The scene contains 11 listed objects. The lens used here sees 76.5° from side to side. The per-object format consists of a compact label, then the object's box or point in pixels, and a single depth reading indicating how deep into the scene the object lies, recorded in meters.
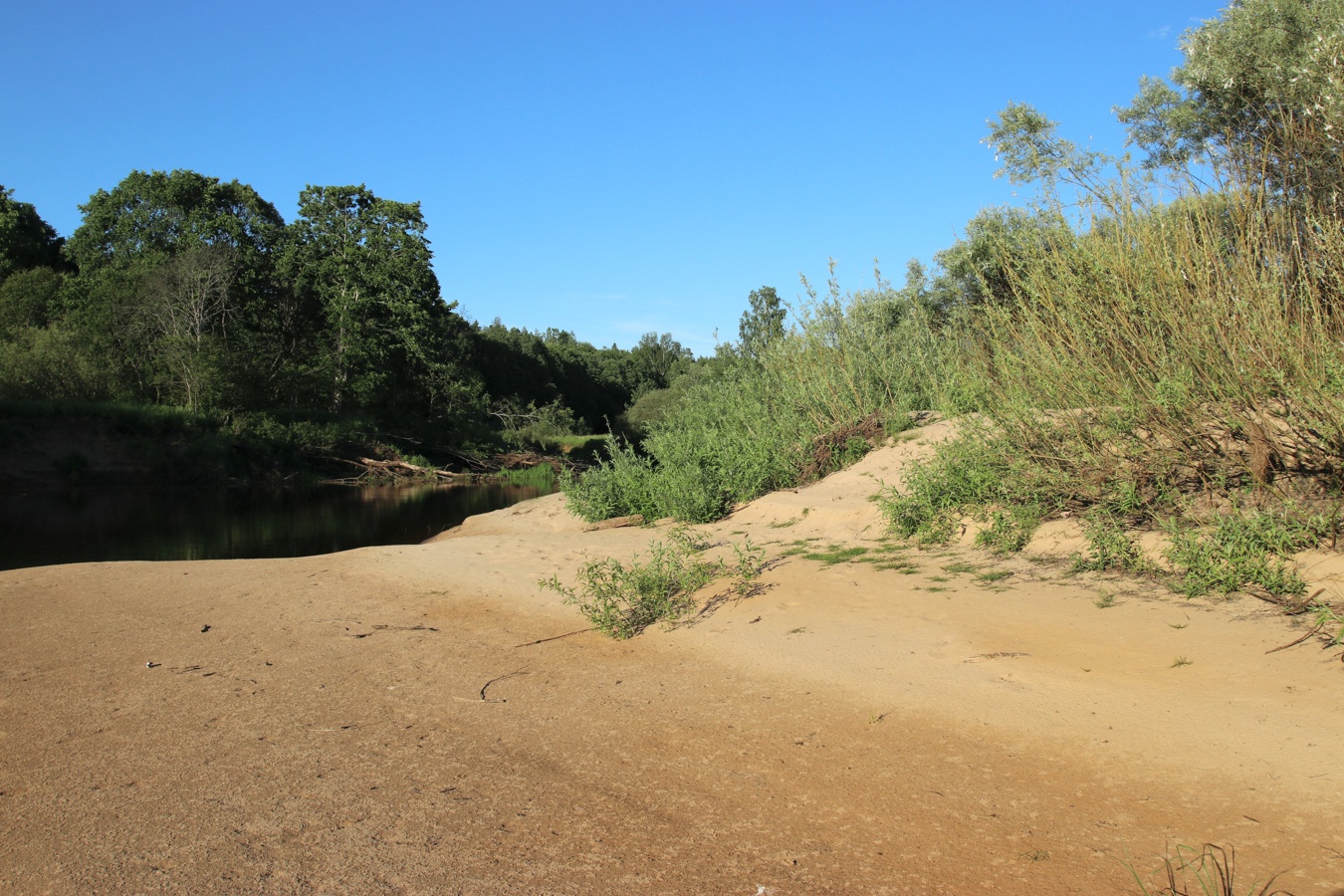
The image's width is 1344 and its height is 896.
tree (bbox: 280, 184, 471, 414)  37.12
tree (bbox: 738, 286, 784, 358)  21.90
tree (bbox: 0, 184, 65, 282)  39.22
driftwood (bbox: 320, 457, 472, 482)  32.81
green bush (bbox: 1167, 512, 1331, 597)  5.40
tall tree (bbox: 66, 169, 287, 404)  32.31
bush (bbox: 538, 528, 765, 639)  6.48
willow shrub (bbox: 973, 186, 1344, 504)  5.71
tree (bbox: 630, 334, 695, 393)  90.31
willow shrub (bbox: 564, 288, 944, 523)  11.55
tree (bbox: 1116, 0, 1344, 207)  6.53
